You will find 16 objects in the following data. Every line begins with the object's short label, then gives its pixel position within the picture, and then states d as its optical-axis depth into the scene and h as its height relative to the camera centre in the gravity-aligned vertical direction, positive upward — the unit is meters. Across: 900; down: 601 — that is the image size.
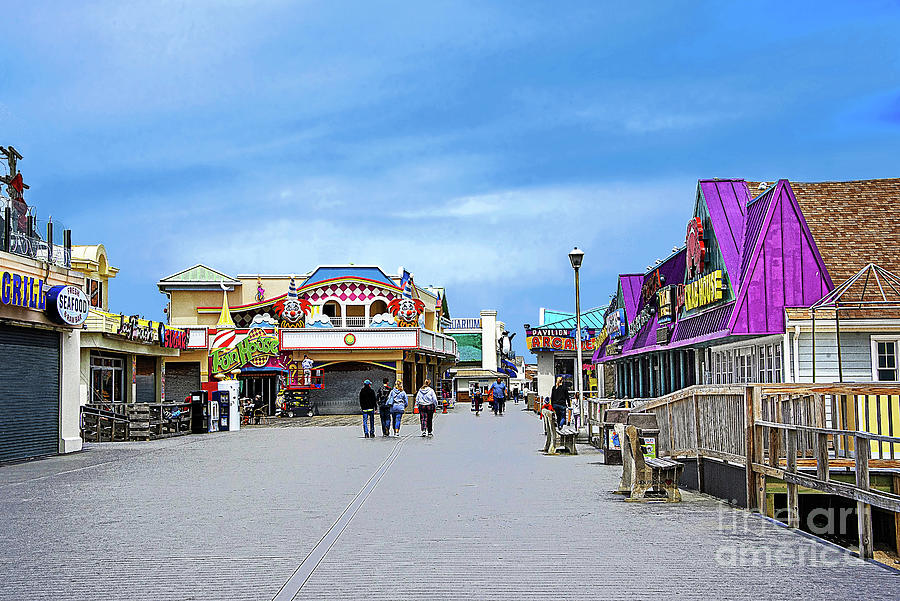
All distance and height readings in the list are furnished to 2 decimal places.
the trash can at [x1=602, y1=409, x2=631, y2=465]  18.29 -1.39
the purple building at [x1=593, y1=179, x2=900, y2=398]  19.98 +2.14
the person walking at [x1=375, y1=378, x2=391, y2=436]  28.25 -1.24
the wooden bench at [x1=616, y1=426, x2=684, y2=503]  12.52 -1.38
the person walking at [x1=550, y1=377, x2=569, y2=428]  25.03 -0.75
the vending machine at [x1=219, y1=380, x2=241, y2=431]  34.75 -1.12
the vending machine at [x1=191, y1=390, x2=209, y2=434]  33.31 -1.21
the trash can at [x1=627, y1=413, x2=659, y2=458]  13.38 -0.77
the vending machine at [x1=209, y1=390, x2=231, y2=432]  34.53 -1.01
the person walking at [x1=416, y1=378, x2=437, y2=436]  27.97 -0.89
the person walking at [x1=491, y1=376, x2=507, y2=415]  51.25 -1.24
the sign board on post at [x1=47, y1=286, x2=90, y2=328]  20.62 +1.60
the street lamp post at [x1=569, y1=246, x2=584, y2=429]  29.73 +2.14
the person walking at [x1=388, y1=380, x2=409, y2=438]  28.84 -0.89
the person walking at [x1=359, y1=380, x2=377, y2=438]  27.77 -0.86
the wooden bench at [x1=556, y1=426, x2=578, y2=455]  21.02 -1.50
